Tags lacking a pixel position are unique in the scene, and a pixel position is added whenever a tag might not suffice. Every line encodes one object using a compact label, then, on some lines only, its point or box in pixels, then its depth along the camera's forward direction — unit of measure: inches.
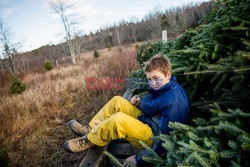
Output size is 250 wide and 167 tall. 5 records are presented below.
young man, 77.7
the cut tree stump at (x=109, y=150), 98.1
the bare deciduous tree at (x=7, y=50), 1127.6
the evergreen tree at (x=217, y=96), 44.4
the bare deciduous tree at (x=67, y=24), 1151.7
